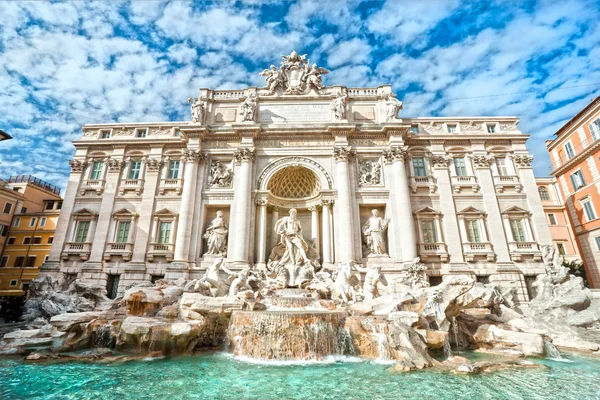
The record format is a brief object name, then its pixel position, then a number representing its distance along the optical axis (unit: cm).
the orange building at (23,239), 2512
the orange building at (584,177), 1981
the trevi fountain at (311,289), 728
